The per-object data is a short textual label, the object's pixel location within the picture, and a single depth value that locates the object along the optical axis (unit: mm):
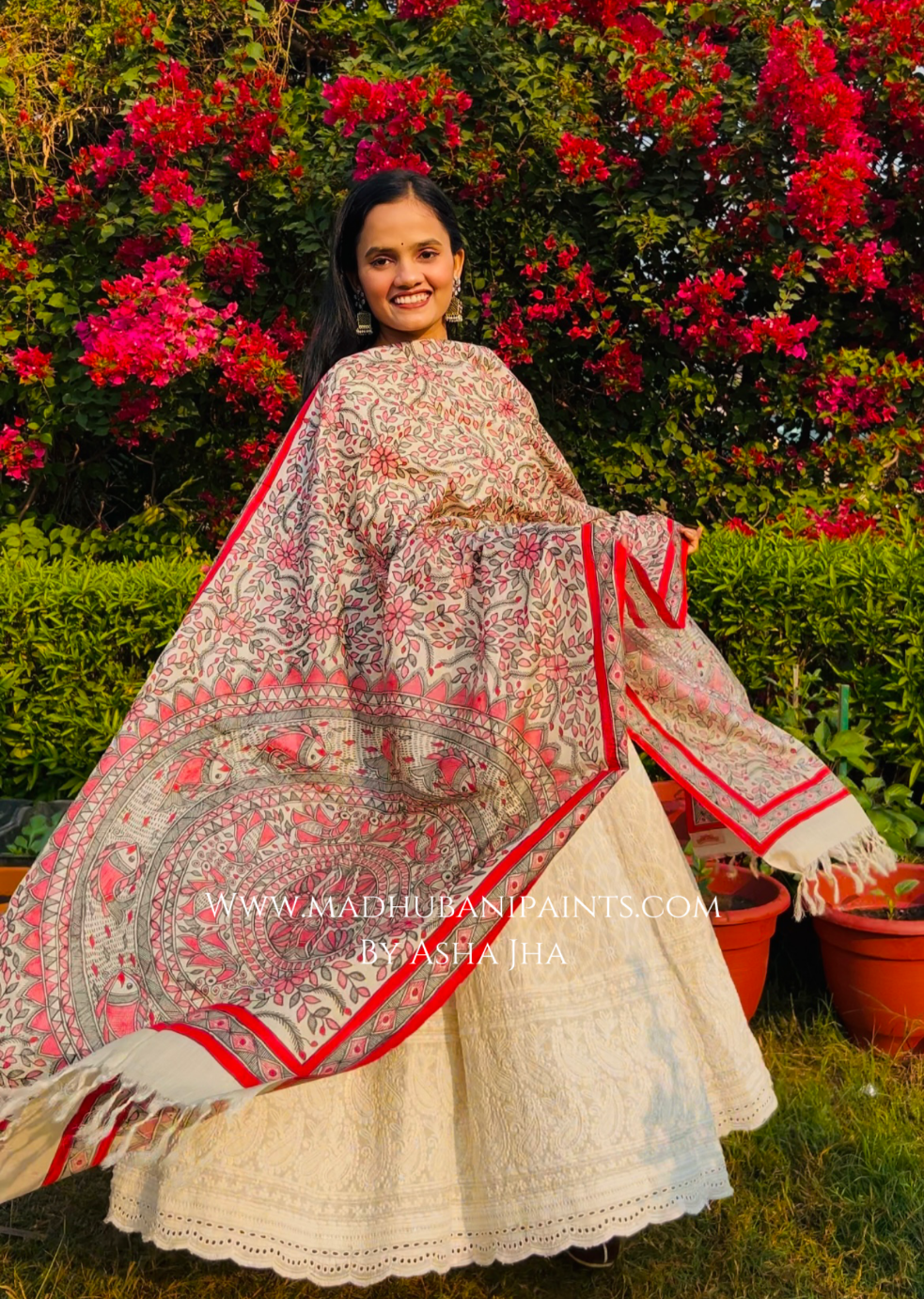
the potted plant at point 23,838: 3348
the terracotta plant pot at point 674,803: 3363
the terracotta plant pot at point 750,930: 3004
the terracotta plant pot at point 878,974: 3033
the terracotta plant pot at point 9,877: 3301
